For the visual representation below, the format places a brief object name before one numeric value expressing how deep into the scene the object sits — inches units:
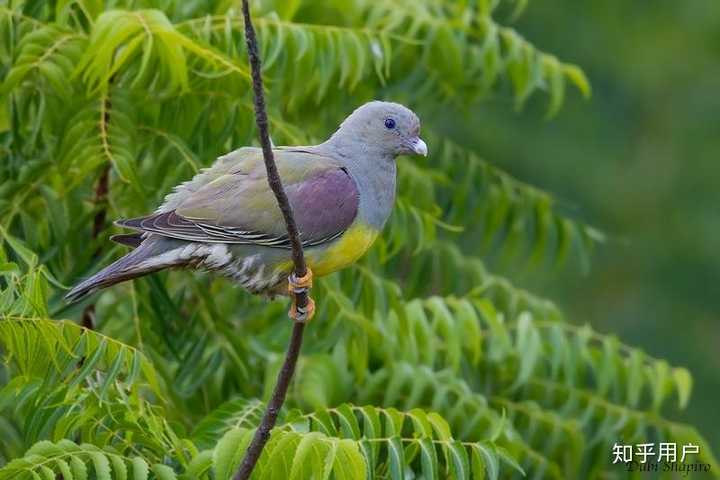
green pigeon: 343.6
